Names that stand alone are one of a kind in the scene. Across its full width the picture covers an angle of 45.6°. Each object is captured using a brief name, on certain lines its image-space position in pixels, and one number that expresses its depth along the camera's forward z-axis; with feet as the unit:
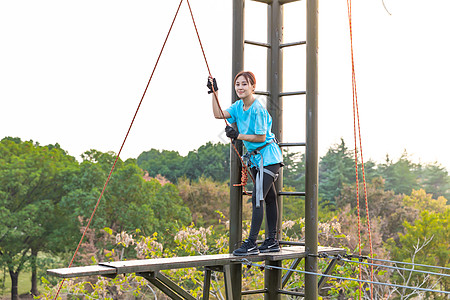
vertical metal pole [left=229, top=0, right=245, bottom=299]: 12.11
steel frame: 11.91
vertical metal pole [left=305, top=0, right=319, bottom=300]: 11.89
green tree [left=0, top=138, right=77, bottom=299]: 61.90
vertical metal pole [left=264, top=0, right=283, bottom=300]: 12.96
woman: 11.19
